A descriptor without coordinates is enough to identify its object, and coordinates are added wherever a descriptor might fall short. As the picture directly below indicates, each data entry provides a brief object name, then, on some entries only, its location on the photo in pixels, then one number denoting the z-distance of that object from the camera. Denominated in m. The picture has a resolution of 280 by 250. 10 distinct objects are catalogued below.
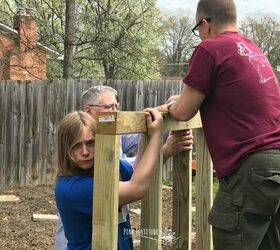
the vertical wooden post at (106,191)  1.96
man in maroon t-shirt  2.25
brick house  14.51
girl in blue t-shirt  2.17
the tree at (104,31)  13.04
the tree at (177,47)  43.91
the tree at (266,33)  44.75
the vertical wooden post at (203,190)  2.91
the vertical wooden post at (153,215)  2.40
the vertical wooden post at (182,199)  2.73
